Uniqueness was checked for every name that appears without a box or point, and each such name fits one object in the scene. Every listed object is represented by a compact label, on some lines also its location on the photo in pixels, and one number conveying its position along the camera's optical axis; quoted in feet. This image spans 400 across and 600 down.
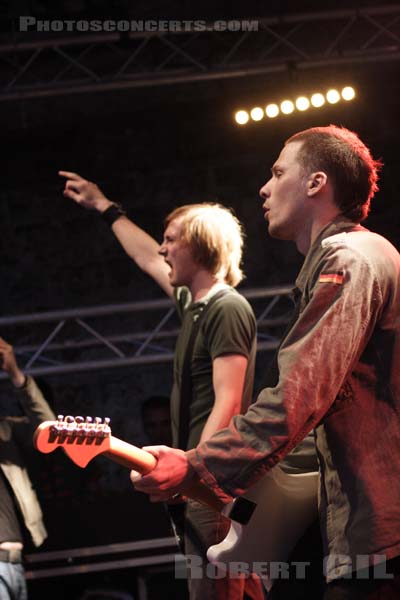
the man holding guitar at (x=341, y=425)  6.34
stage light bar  22.99
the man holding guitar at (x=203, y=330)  9.61
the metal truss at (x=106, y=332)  20.89
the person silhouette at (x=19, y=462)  18.08
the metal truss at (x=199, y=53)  21.70
